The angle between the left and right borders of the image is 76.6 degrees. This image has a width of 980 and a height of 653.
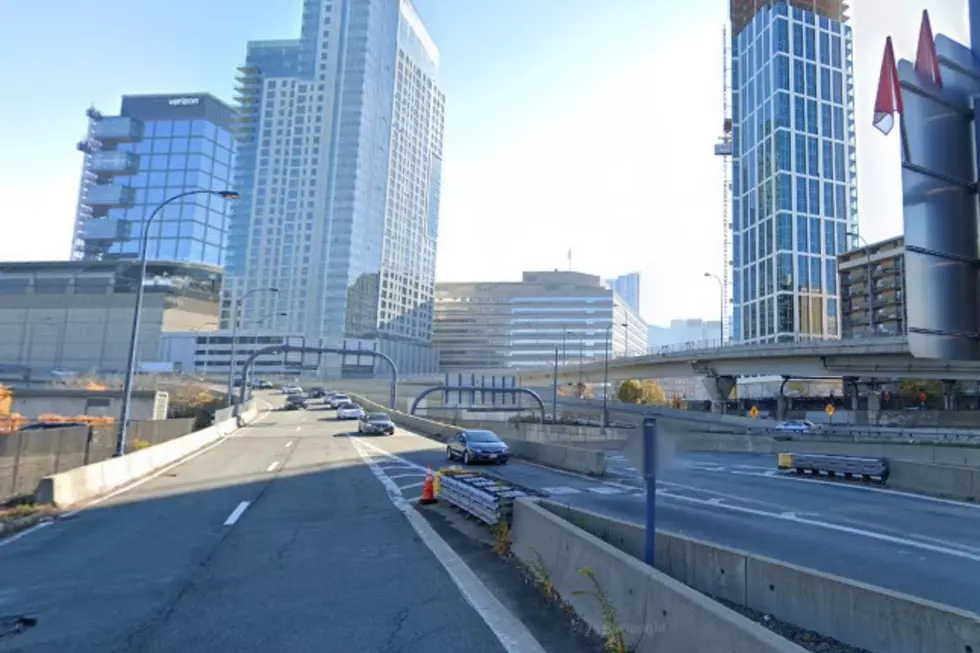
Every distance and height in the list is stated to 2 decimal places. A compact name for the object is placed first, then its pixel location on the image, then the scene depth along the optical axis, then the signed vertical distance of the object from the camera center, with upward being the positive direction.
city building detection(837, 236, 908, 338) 99.81 +20.38
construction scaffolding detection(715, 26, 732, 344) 164.62 +65.60
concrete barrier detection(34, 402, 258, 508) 13.94 -2.81
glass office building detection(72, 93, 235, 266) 179.50 +58.84
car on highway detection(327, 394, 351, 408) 74.22 -2.19
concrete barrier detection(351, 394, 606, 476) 22.31 -2.54
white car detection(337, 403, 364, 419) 59.16 -2.74
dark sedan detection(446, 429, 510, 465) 23.88 -2.30
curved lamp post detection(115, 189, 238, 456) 20.16 +0.01
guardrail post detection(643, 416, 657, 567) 6.35 -0.67
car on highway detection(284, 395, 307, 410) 76.12 -2.72
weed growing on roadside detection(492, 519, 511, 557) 9.58 -2.35
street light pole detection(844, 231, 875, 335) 100.58 +15.10
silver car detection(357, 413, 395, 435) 39.62 -2.56
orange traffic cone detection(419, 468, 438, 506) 14.67 -2.54
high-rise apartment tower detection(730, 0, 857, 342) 129.00 +51.20
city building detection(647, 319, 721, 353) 65.96 +6.11
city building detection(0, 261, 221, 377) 132.38 +13.25
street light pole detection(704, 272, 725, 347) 57.36 +9.61
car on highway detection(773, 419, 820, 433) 47.19 -1.86
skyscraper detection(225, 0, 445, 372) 157.75 +53.66
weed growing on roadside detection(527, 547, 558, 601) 7.19 -2.28
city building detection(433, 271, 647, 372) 192.00 +21.88
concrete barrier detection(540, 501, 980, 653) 4.48 -1.72
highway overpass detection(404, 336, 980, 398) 45.59 +3.52
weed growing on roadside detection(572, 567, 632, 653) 5.27 -2.04
